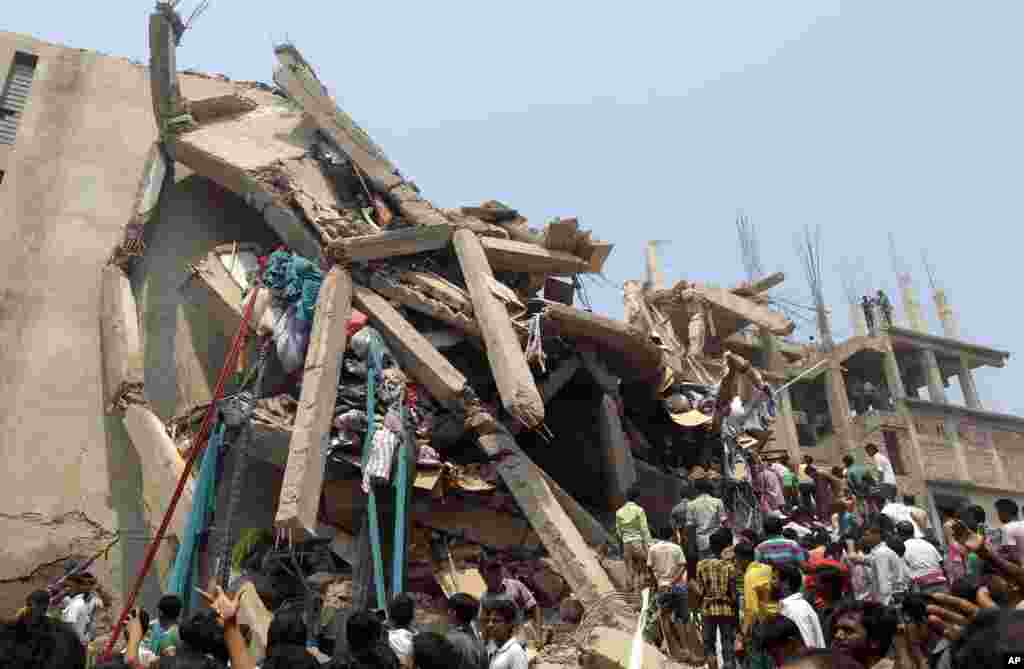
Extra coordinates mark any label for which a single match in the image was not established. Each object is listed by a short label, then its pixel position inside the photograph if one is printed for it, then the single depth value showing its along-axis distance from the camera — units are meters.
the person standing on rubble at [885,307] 35.40
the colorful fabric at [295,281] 10.88
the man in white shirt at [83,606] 8.15
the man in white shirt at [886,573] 6.88
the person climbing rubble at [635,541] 8.52
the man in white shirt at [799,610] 5.28
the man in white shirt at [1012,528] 6.25
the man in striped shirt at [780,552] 6.84
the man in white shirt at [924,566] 6.99
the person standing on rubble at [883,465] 11.66
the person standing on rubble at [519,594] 8.00
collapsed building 9.62
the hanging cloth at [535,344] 10.33
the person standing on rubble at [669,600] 8.03
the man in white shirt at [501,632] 5.05
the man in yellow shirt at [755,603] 6.38
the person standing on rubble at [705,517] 8.60
